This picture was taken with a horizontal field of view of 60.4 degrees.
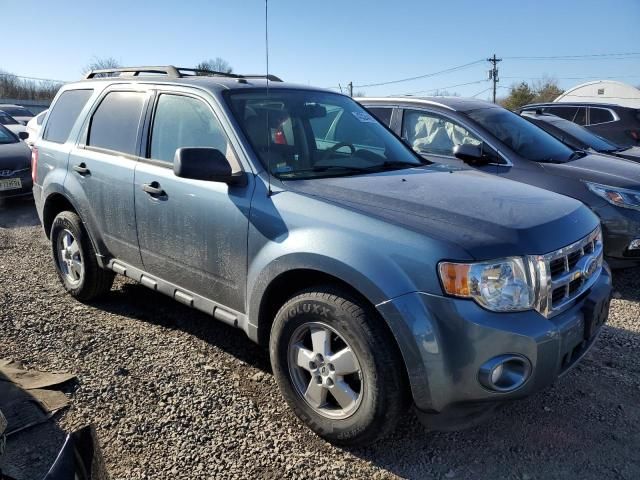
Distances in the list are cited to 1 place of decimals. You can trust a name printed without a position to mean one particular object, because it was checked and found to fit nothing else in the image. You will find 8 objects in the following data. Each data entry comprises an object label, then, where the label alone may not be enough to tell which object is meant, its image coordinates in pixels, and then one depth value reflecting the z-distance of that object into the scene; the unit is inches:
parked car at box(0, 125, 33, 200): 346.3
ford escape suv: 92.4
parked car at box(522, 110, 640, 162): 279.4
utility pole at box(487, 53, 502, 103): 2009.1
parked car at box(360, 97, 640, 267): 195.5
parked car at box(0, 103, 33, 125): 890.0
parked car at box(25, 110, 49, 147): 418.3
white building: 1061.1
